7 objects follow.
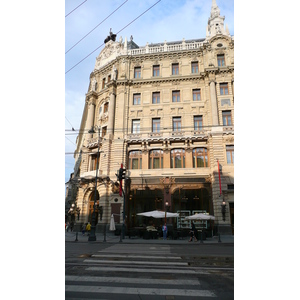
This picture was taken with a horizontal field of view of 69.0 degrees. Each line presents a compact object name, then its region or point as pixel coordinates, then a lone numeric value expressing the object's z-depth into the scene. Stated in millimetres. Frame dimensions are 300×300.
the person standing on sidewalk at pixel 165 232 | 19012
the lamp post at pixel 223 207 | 21000
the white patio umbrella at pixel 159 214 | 18816
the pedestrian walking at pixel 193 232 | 18141
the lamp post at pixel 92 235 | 17141
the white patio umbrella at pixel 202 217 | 18603
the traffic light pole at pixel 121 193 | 17427
